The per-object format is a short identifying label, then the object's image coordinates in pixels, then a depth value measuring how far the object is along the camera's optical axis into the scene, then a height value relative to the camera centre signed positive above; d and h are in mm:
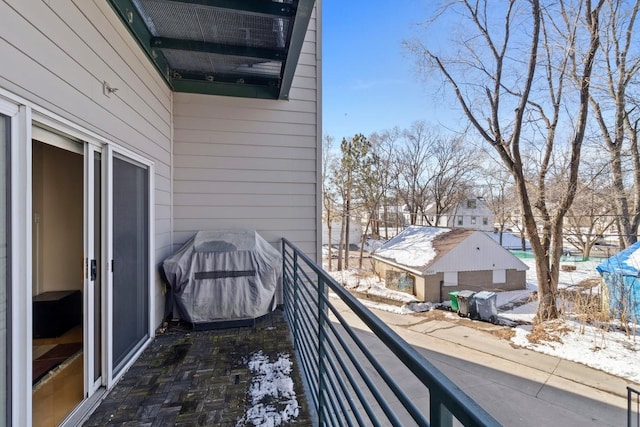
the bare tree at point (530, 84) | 8523 +4021
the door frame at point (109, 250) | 2107 -281
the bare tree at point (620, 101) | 8578 +3560
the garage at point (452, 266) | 13594 -2665
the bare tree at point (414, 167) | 21766 +3295
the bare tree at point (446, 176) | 21516 +2577
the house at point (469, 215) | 23812 -396
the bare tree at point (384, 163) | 19969 +3324
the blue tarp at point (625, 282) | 8078 -2006
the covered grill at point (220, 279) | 3123 -731
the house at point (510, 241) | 27241 -2939
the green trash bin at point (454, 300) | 11930 -3631
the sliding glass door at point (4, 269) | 1259 -249
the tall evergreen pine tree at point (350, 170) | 18594 +2575
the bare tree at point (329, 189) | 18625 +1421
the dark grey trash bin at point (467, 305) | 11016 -3567
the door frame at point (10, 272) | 1276 -268
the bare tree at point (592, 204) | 10156 +290
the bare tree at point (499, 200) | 20069 +854
